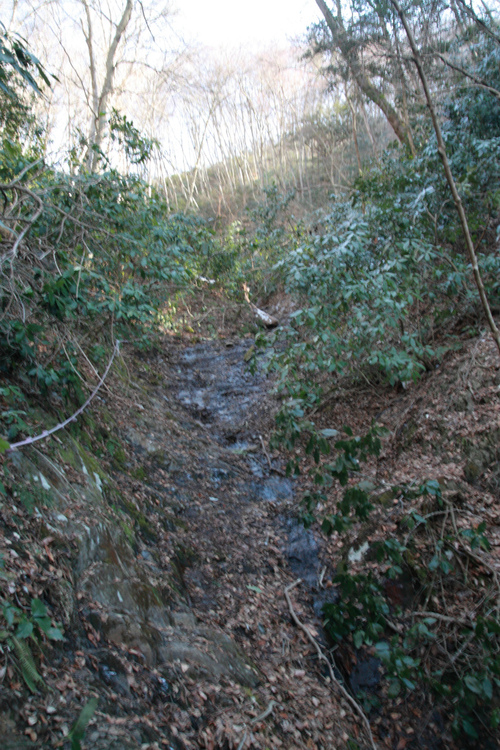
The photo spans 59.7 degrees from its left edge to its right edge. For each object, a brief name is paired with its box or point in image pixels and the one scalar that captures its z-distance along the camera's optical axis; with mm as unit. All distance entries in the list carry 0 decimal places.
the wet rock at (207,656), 2344
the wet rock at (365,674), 2867
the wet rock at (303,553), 3938
